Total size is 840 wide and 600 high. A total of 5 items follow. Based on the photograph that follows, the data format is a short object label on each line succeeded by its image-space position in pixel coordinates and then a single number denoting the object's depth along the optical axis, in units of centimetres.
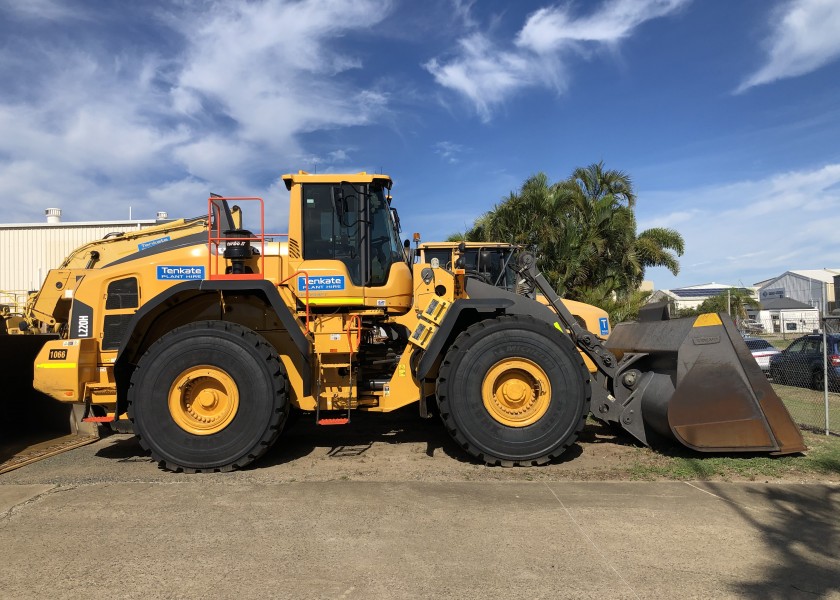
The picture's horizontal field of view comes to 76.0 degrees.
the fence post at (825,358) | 717
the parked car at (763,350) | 1472
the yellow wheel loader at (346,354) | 564
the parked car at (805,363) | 1178
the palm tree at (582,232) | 1842
